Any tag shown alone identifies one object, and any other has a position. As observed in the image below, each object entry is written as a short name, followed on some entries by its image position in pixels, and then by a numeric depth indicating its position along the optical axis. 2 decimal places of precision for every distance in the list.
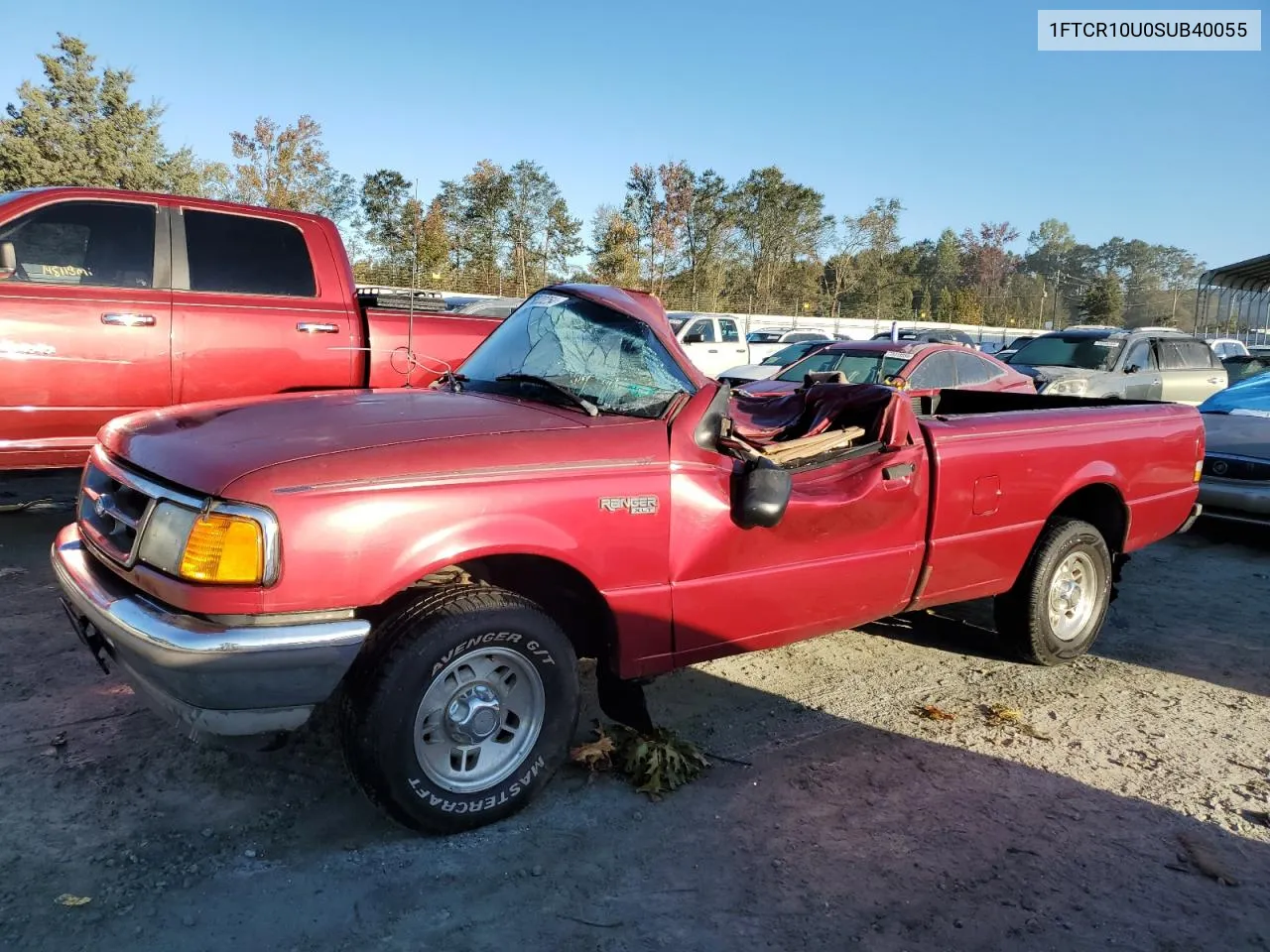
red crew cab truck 5.12
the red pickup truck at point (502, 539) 2.50
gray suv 12.69
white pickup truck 18.14
